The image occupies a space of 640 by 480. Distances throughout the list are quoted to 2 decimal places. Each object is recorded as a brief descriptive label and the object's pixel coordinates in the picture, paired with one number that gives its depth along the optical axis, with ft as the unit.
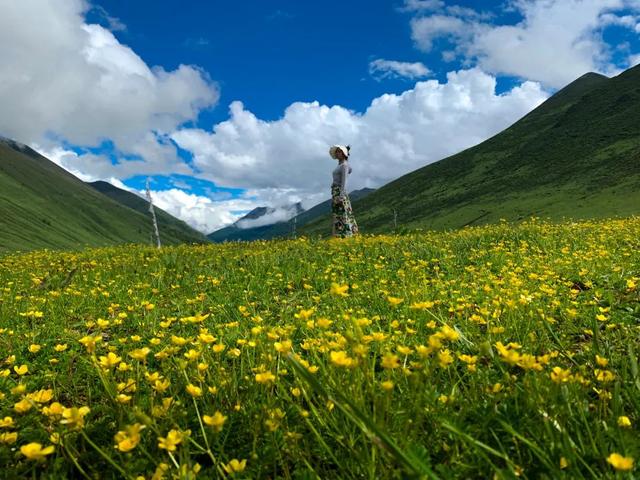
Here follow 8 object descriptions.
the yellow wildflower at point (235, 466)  6.66
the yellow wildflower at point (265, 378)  7.42
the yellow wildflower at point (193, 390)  7.92
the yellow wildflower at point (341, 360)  7.01
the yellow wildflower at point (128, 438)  6.55
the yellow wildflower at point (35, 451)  5.97
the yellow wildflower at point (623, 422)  6.70
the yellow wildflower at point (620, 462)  5.24
